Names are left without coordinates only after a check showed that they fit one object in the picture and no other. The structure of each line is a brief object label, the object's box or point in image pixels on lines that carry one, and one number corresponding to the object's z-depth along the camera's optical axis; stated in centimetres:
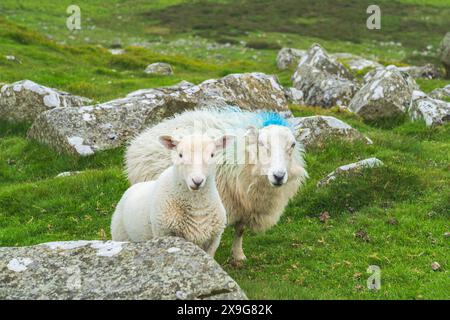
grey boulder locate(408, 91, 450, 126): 1902
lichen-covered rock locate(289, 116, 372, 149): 1512
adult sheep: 951
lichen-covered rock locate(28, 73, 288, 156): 1527
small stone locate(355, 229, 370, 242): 1085
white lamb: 783
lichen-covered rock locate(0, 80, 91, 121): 1825
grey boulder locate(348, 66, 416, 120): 2062
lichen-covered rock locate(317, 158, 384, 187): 1291
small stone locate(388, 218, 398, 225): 1136
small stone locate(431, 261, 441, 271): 958
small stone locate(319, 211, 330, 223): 1187
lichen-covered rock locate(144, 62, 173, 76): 2917
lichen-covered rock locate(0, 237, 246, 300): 672
